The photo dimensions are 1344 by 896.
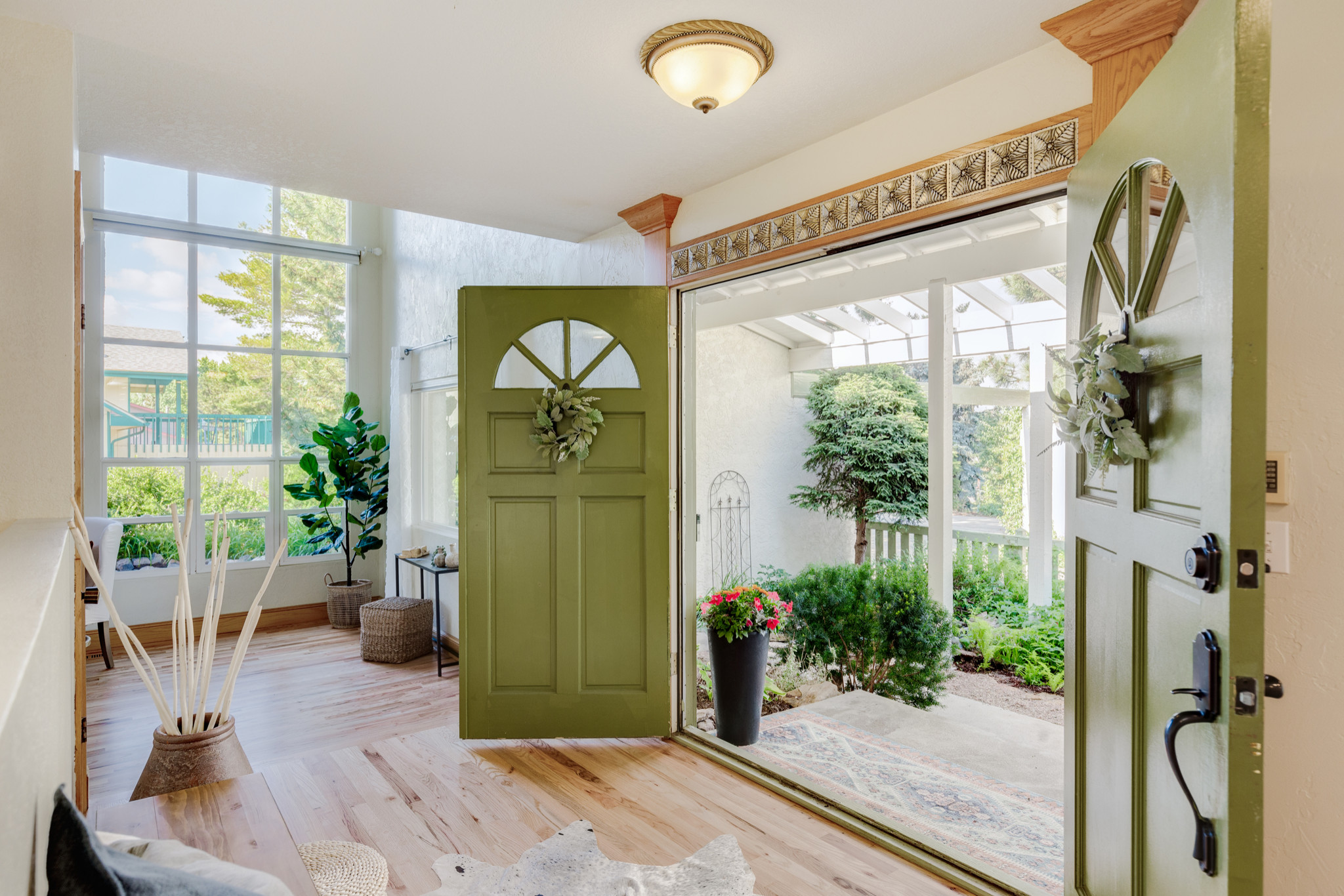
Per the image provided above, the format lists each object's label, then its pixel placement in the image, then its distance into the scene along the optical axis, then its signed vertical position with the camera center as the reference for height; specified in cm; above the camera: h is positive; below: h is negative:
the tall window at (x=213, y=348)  546 +77
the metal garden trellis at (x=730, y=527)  656 -72
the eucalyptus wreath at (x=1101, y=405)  141 +8
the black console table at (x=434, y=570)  477 -80
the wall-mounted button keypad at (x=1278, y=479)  154 -7
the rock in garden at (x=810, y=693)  470 -157
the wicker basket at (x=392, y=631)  501 -124
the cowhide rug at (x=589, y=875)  213 -126
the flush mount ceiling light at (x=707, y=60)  198 +105
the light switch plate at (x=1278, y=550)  152 -21
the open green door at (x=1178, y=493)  104 -8
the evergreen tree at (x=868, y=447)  647 -1
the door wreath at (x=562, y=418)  316 +10
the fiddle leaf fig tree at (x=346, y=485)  586 -30
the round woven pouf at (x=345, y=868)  212 -125
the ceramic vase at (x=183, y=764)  240 -103
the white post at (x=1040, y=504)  539 -42
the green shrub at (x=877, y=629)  443 -110
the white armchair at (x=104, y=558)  445 -66
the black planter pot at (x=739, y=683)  368 -117
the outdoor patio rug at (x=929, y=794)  263 -147
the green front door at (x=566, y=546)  323 -43
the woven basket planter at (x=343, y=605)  596 -126
